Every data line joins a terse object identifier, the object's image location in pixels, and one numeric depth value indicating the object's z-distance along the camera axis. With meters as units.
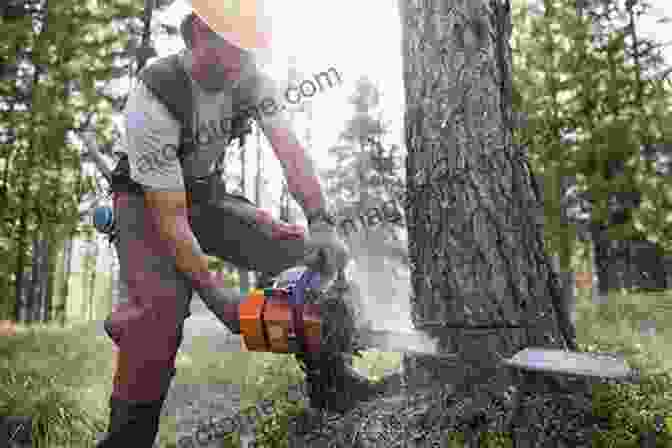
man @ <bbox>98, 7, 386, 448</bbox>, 1.96
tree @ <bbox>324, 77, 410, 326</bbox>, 13.81
